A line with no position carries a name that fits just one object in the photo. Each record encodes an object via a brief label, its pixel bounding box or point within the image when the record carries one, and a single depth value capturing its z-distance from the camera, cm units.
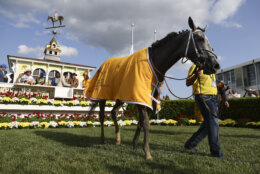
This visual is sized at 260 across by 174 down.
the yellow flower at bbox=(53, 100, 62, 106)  1014
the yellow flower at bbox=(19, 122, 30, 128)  824
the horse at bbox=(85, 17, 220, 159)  346
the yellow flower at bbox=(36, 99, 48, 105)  971
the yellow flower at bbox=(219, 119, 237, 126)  1165
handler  373
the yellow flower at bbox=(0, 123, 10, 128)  789
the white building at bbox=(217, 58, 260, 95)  3141
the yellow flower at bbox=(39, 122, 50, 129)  857
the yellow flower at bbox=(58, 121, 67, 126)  901
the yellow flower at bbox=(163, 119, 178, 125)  1183
